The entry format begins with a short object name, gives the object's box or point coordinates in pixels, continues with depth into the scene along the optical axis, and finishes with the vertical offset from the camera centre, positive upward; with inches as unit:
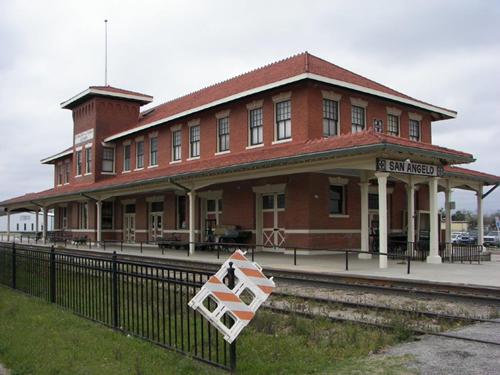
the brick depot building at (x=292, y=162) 687.1 +64.2
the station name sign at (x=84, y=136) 1437.5 +203.7
